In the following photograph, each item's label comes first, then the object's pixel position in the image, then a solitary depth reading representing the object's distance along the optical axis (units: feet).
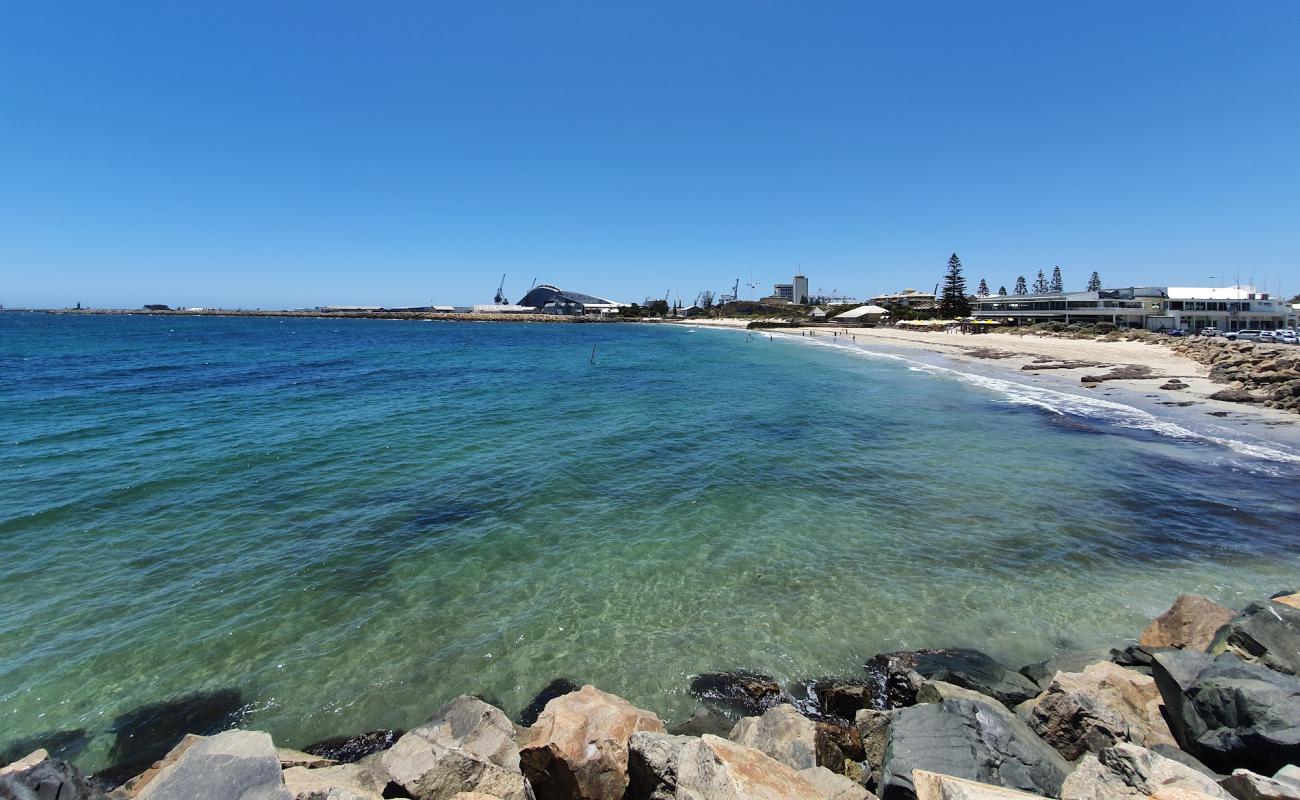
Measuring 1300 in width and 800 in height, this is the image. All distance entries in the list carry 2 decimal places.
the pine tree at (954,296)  342.93
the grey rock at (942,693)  18.17
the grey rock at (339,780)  14.02
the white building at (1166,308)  227.81
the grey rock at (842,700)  20.66
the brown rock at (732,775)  12.43
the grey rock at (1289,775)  11.78
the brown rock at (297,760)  16.28
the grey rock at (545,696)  20.71
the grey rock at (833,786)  13.64
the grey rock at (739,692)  21.07
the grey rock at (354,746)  18.86
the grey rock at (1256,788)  11.10
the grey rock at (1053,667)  21.39
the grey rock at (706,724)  19.53
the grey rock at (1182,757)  14.90
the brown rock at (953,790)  10.78
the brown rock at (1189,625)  21.27
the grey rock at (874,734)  17.03
